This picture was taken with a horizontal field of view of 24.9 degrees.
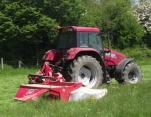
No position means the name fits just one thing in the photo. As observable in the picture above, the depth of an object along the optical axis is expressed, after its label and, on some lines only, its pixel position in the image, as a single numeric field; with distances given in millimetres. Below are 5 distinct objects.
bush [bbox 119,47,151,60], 29620
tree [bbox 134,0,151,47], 33402
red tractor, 11143
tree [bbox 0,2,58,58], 21598
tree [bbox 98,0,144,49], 30187
